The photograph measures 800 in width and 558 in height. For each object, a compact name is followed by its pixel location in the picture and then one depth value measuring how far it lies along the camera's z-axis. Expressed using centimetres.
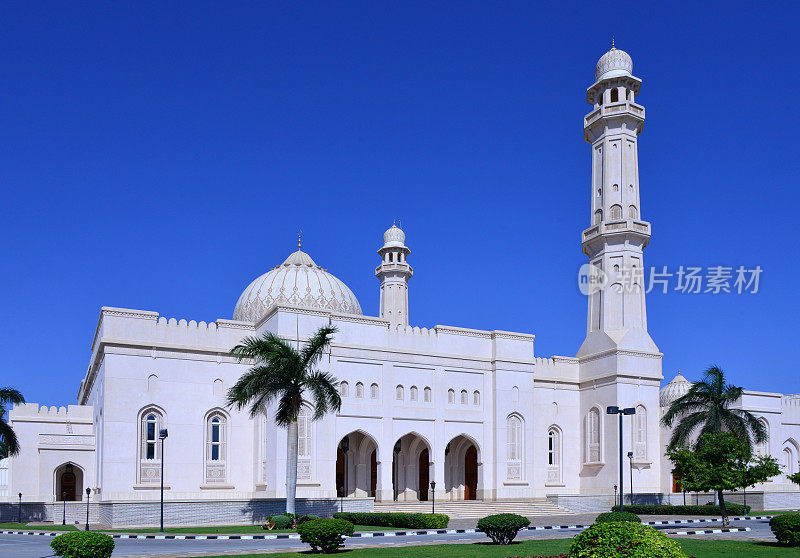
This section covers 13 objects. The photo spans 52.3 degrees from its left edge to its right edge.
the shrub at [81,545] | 1380
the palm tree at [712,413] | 3531
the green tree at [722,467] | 3025
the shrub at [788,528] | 1992
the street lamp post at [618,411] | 2840
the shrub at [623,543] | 1043
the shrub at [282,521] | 2667
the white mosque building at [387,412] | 3325
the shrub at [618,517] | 2322
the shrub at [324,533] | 1831
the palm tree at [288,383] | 2736
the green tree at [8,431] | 3500
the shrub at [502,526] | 2044
